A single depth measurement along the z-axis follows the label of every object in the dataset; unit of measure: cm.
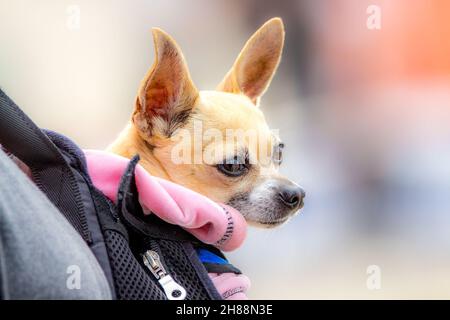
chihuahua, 132
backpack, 120
